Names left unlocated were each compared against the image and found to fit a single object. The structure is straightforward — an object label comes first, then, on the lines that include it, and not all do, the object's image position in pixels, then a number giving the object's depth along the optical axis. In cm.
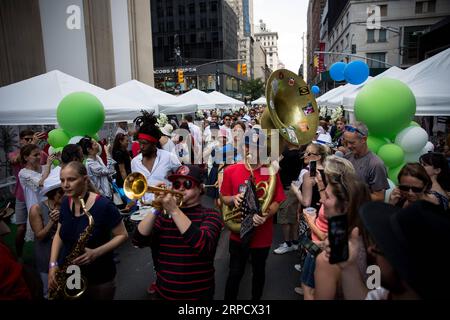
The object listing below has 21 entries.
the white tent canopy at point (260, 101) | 2551
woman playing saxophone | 243
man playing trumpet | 215
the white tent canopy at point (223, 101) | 1655
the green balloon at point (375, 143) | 436
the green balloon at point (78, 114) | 506
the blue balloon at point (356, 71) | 890
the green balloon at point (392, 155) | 407
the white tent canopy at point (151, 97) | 902
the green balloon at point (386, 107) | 411
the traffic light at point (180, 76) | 2422
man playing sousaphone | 297
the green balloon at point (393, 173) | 412
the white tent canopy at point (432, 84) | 484
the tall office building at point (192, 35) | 5972
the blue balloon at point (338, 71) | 1013
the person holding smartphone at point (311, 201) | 239
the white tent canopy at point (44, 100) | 562
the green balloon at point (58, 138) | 507
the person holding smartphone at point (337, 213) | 153
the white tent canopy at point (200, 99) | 1415
